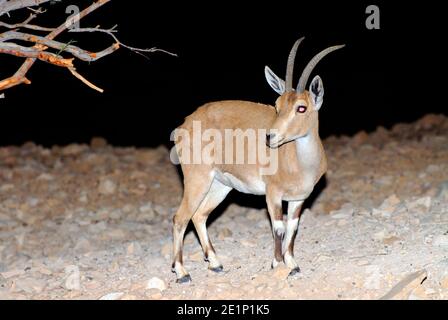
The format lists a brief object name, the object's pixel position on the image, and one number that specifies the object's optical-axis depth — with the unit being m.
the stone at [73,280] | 7.96
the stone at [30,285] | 8.00
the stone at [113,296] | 7.42
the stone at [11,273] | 8.57
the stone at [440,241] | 7.94
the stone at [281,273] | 7.45
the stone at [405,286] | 6.80
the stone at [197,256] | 8.90
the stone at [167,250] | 9.05
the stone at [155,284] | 7.67
